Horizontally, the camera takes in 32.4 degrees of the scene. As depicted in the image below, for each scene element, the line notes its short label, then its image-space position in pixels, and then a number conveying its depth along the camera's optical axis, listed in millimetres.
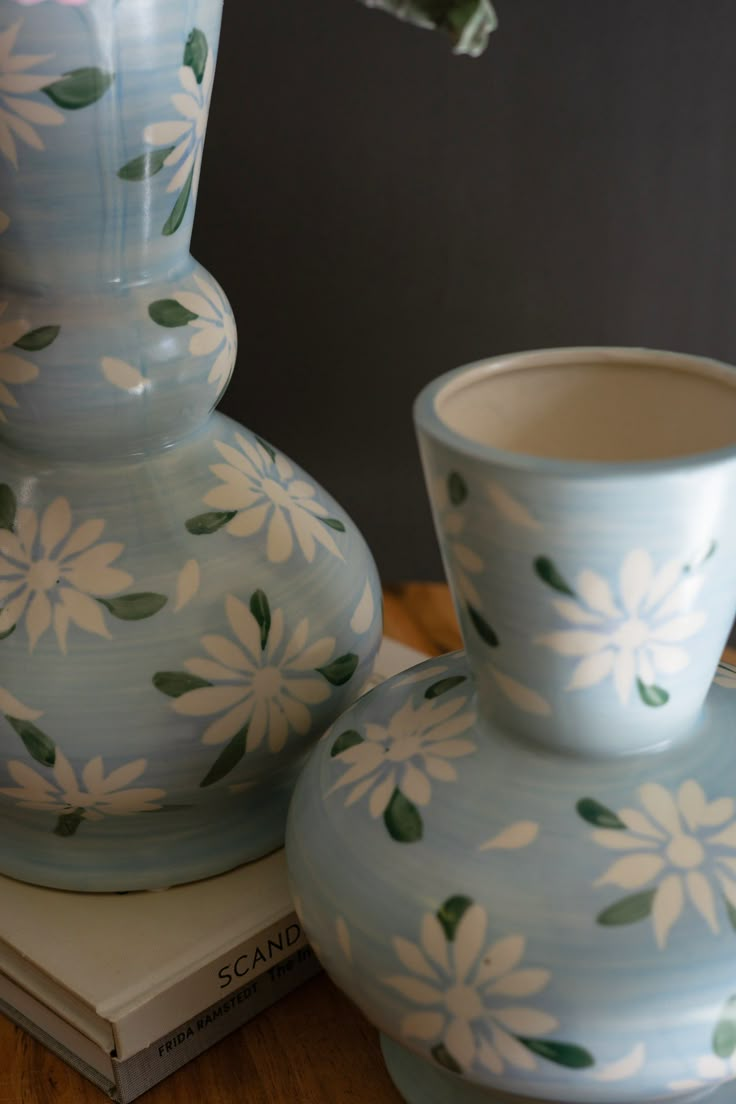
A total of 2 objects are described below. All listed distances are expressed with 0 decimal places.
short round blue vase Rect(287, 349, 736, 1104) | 280
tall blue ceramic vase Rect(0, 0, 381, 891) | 359
